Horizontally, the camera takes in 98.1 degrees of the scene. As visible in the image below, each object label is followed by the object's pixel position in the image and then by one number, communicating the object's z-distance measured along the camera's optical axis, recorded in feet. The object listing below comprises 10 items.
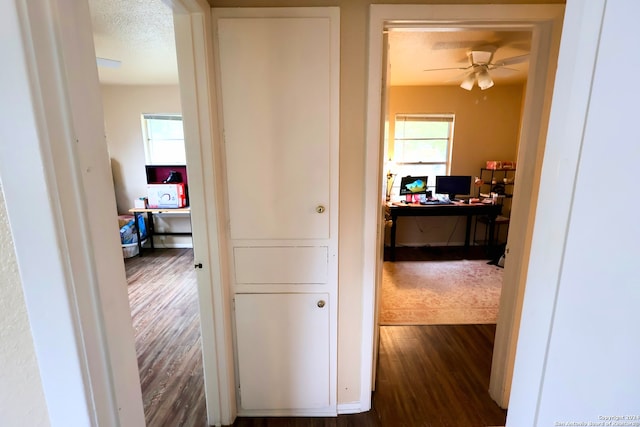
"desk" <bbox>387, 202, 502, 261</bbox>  13.58
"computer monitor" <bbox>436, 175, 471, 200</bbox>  14.42
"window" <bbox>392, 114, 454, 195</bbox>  14.49
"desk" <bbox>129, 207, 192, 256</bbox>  13.57
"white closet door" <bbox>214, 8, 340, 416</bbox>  4.32
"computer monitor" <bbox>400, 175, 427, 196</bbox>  14.43
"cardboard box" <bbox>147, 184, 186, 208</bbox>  13.84
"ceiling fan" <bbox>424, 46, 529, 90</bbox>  8.83
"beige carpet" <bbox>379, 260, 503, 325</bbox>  8.89
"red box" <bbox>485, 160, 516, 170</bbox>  14.06
